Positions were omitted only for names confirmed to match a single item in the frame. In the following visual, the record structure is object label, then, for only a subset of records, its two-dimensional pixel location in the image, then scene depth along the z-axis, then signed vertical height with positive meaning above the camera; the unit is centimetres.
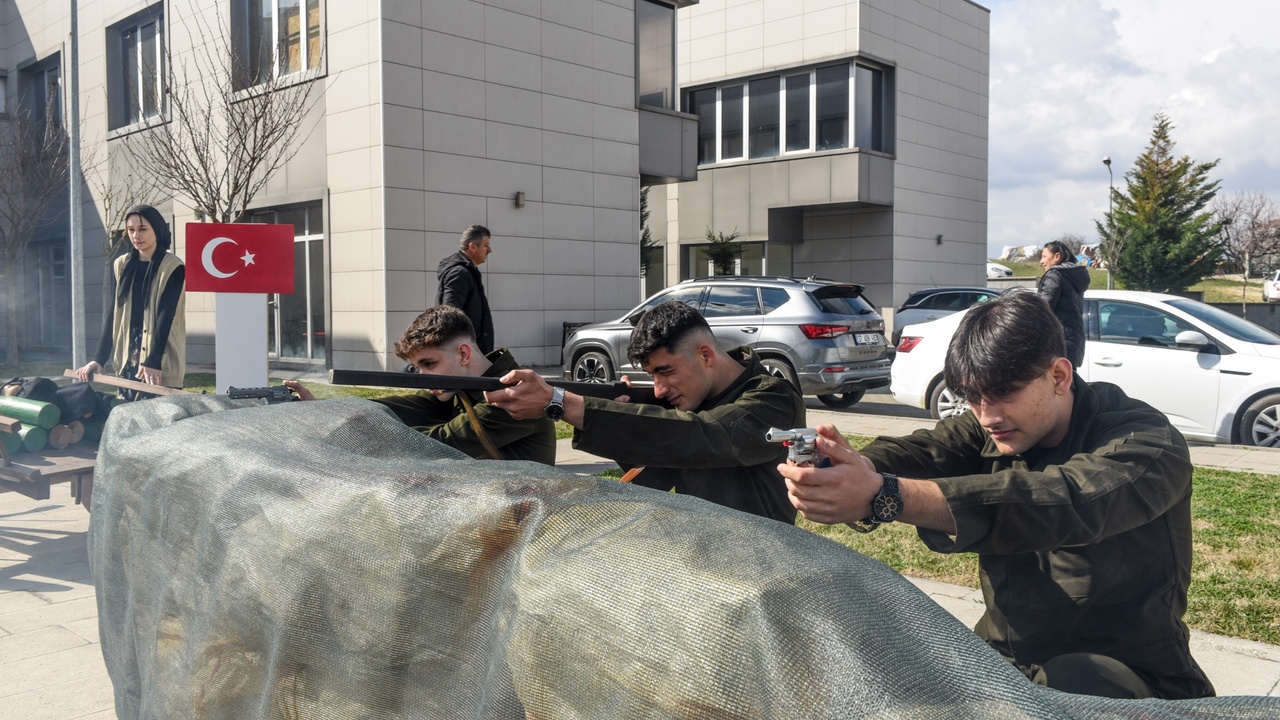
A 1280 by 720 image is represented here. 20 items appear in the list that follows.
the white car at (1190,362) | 931 -44
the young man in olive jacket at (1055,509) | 203 -38
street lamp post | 4588 +463
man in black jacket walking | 757 +22
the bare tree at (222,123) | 1551 +300
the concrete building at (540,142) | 1638 +328
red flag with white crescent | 544 +29
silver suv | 1238 -20
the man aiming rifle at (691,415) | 302 -30
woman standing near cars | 930 +17
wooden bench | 543 -82
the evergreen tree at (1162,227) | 4397 +367
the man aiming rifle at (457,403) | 360 -32
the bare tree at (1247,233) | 5122 +396
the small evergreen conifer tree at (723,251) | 2591 +152
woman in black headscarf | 639 +4
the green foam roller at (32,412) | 603 -57
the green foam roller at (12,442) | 597 -72
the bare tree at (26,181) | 2211 +276
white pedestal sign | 545 -13
